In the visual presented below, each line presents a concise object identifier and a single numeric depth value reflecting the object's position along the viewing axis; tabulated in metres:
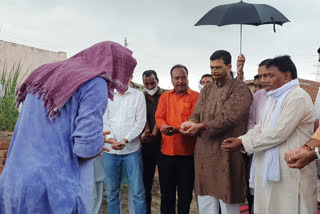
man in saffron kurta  4.02
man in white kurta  2.79
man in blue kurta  1.97
